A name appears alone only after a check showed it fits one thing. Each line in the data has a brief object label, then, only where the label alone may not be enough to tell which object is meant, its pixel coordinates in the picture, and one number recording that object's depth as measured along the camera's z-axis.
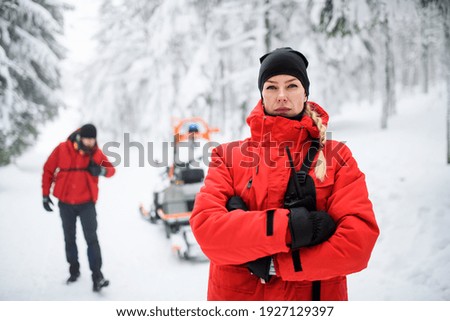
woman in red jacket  1.14
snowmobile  4.31
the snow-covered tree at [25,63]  3.38
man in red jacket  3.05
